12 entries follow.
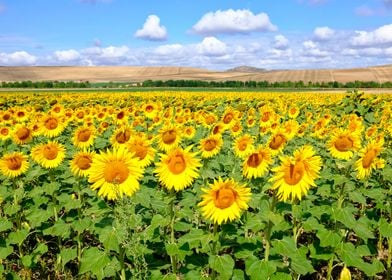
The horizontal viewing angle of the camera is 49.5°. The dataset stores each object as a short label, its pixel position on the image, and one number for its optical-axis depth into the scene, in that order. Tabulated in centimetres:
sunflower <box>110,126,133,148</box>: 560
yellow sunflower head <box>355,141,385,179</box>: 461
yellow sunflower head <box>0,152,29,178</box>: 578
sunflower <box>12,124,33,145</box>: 689
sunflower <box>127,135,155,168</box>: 504
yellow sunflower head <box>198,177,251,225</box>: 373
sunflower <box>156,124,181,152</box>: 589
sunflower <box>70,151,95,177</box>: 504
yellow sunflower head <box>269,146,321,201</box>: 386
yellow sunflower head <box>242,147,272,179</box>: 475
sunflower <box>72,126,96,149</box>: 645
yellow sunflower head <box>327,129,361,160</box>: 538
